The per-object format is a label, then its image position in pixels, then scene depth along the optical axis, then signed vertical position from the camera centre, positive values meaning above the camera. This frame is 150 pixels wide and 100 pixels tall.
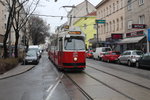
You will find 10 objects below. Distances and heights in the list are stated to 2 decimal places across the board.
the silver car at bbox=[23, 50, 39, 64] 25.50 -1.05
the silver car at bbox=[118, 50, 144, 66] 21.25 -0.84
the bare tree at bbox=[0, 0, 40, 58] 20.71 +2.24
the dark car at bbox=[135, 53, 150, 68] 18.44 -1.11
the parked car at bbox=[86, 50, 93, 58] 40.35 -0.98
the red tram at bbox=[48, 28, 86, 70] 15.37 -0.08
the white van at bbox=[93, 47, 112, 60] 31.89 -0.35
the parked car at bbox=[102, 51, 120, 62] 27.38 -0.94
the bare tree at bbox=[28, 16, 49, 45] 60.05 +6.10
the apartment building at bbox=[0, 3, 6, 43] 49.05 +6.53
